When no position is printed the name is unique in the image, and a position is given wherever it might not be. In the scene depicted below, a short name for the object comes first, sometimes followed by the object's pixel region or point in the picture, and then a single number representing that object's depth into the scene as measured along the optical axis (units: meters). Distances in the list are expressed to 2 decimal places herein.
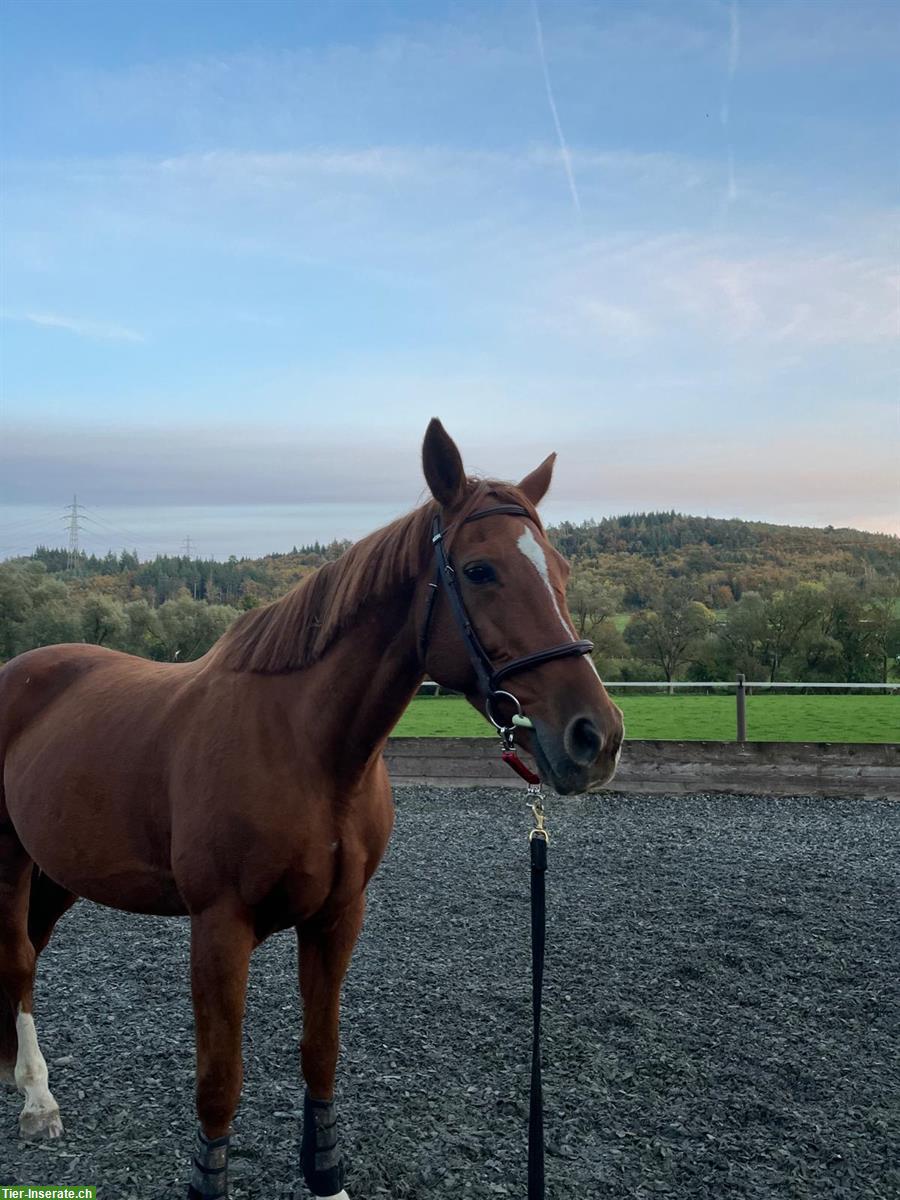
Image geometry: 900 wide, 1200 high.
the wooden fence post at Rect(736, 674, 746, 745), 10.14
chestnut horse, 1.91
